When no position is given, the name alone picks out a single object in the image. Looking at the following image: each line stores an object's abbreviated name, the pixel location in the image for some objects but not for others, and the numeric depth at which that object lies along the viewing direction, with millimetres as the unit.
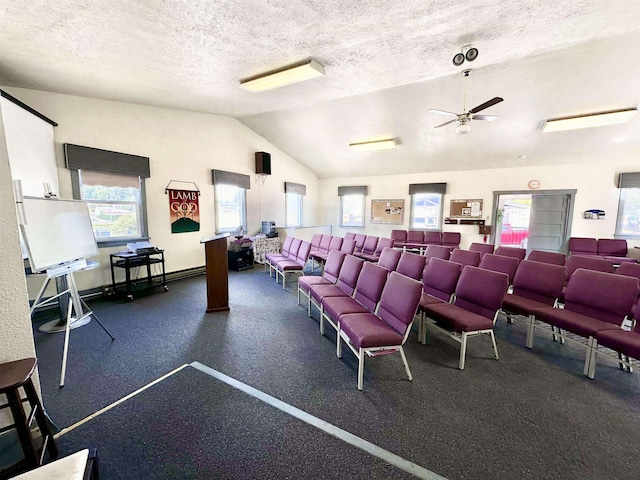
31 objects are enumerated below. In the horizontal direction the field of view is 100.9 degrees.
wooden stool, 1206
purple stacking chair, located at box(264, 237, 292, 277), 5167
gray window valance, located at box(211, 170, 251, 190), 5547
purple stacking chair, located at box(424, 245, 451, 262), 4266
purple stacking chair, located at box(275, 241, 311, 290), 4488
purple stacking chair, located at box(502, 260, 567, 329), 2730
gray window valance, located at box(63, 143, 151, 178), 3645
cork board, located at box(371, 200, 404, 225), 7902
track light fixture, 2826
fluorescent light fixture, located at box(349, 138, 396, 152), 5961
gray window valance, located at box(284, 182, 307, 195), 7537
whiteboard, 2201
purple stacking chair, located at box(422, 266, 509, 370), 2299
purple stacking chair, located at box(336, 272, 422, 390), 2004
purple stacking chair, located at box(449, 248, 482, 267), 3729
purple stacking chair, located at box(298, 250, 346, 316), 3450
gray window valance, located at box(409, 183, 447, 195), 7254
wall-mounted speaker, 6379
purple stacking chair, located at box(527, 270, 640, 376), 2252
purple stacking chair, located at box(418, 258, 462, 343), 2805
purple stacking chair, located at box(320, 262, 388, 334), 2527
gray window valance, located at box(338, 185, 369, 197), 8248
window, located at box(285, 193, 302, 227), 7875
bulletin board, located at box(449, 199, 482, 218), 6934
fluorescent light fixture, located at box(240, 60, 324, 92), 3012
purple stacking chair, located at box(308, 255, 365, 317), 2965
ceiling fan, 3538
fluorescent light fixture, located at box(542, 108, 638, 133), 4160
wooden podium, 3469
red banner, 4957
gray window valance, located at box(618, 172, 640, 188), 5420
